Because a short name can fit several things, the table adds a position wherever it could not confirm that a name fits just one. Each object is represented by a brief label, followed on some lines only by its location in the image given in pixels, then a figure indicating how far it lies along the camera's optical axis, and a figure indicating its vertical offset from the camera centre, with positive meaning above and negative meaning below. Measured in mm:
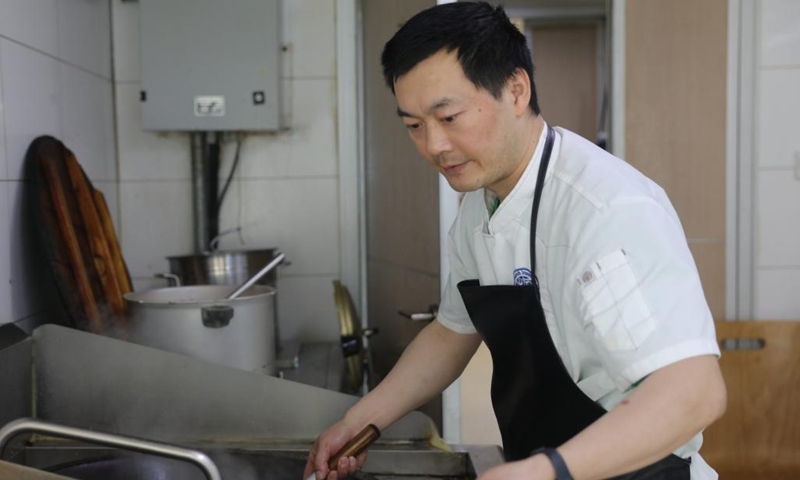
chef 813 -143
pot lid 2129 -456
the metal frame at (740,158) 2514 +59
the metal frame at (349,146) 2600 +117
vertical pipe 2549 -44
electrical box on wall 2391 +378
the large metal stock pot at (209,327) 1564 -314
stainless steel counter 1399 -412
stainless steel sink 1275 -485
